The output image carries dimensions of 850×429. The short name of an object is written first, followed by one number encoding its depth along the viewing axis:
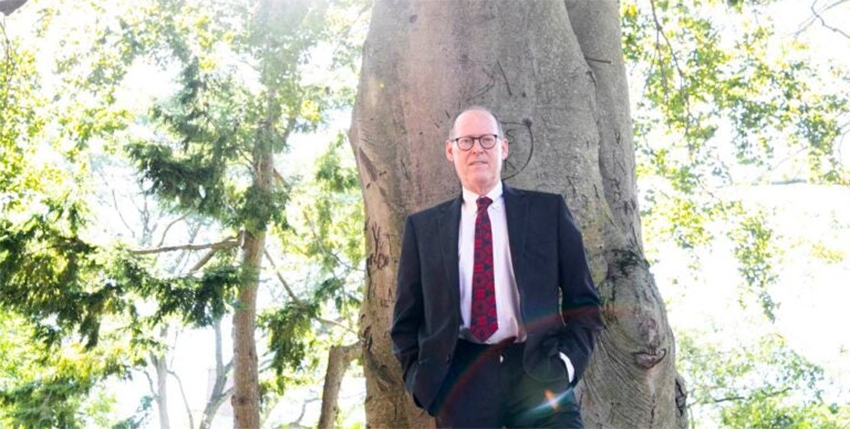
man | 2.93
